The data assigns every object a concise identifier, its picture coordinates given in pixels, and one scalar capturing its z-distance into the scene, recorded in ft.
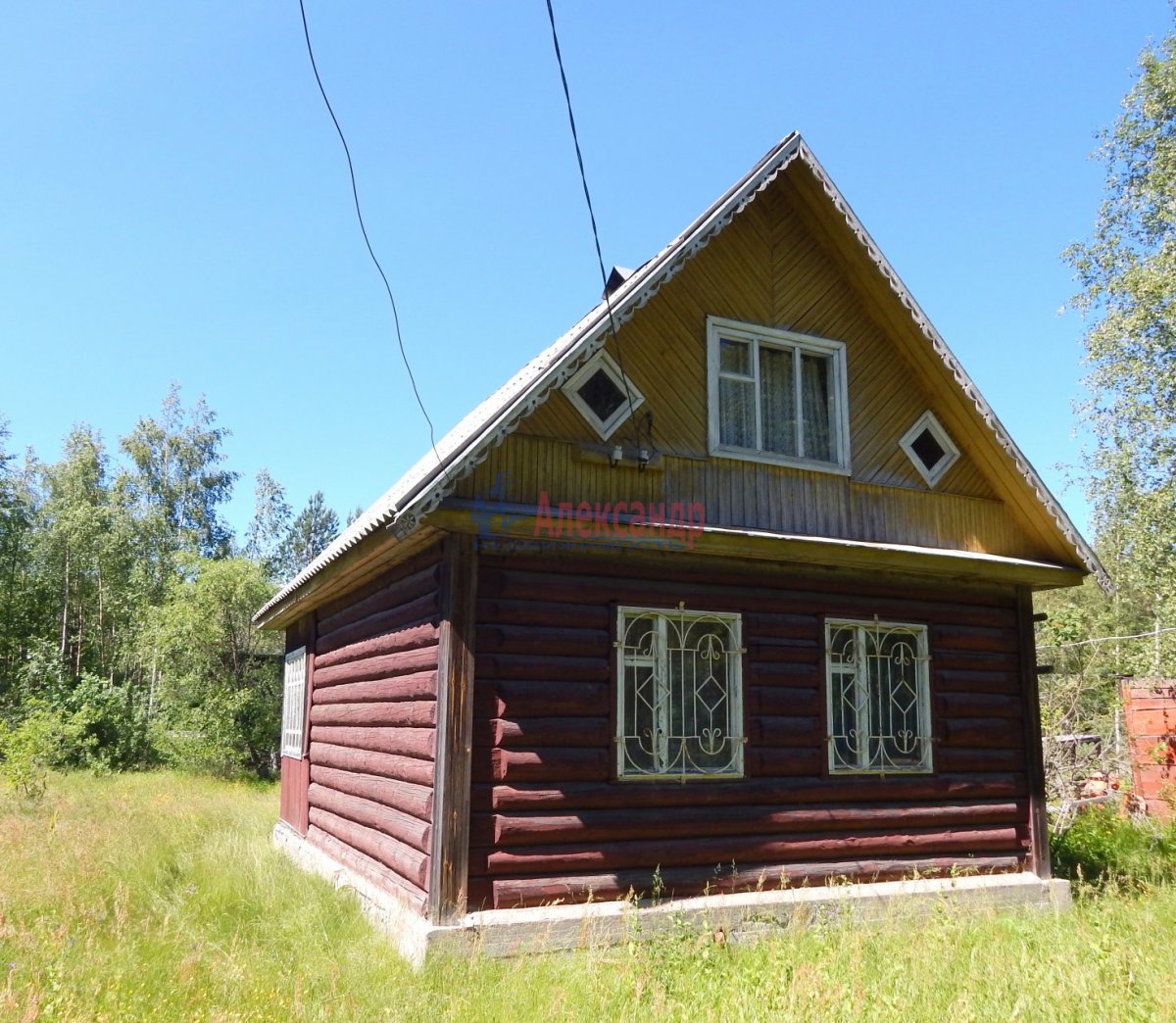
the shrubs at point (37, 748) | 49.93
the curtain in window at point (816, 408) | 29.25
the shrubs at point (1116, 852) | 32.07
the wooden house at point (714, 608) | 22.89
